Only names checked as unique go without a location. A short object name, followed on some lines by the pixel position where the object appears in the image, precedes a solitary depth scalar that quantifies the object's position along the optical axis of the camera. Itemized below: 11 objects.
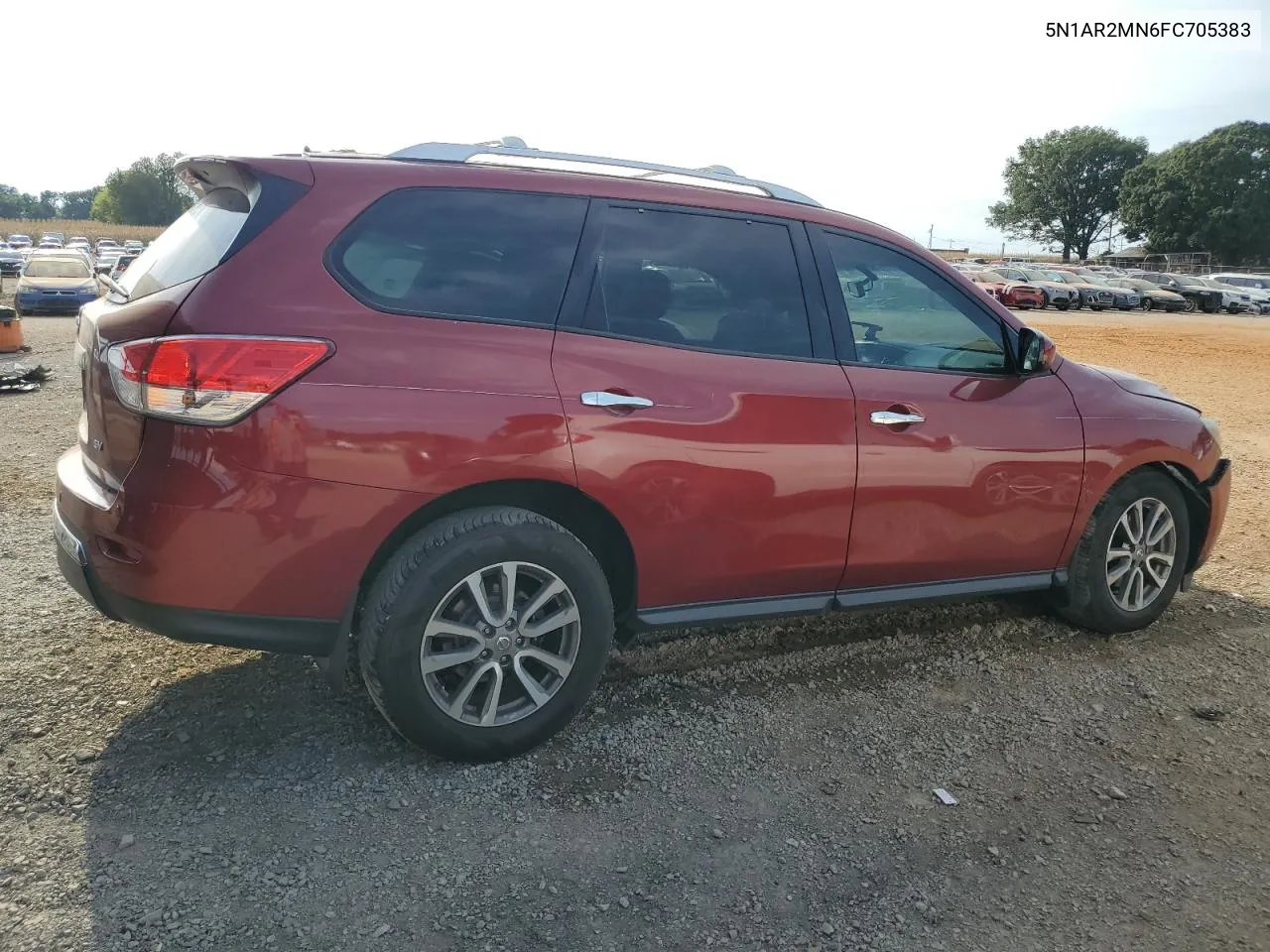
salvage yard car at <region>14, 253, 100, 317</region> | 22.62
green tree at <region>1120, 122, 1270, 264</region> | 75.56
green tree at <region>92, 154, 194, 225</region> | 122.31
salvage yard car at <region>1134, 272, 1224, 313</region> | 38.69
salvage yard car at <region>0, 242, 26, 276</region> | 37.56
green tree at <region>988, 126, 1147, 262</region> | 89.44
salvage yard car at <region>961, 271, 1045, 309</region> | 35.56
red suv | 2.92
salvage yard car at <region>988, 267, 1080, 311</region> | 37.31
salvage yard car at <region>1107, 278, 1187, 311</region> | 38.19
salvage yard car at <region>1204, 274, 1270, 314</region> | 39.03
